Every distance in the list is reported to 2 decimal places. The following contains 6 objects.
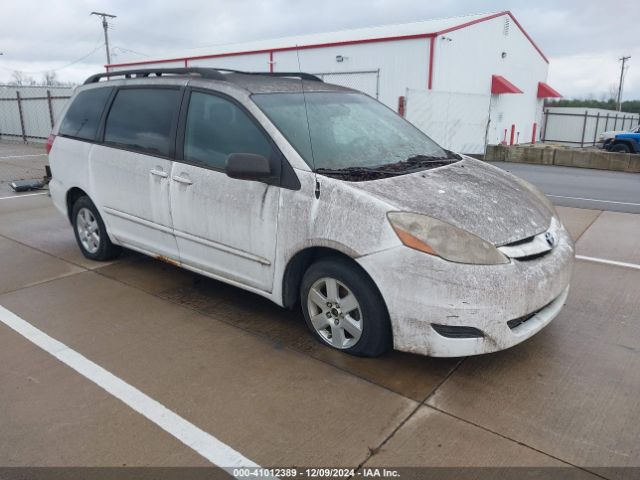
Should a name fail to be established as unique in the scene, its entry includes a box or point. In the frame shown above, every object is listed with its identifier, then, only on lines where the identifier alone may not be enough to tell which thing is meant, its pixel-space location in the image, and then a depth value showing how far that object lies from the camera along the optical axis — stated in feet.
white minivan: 9.82
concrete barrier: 52.65
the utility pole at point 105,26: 144.81
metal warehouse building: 56.95
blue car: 62.39
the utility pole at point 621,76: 190.25
